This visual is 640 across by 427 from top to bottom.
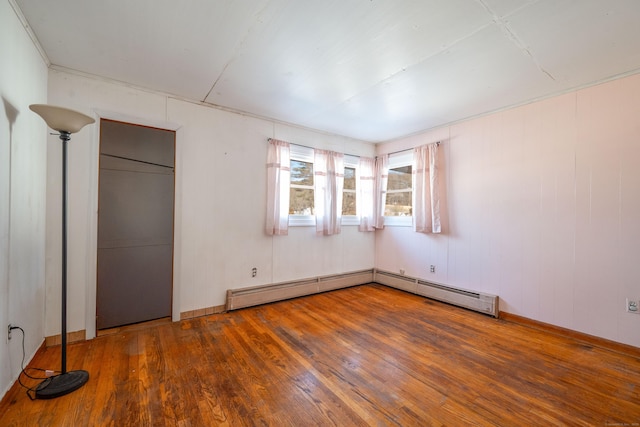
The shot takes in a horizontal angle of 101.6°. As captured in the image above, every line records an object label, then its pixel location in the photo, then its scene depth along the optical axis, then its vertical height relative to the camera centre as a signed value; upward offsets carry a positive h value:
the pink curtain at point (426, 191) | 3.78 +0.35
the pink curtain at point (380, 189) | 4.67 +0.45
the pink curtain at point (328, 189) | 4.08 +0.38
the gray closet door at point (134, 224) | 3.00 -0.16
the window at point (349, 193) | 4.61 +0.37
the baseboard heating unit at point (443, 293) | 3.25 -1.12
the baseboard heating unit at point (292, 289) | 3.34 -1.12
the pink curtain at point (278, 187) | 3.60 +0.35
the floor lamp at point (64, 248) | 1.67 -0.28
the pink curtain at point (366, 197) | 4.65 +0.30
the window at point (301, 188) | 3.96 +0.37
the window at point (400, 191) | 4.34 +0.40
